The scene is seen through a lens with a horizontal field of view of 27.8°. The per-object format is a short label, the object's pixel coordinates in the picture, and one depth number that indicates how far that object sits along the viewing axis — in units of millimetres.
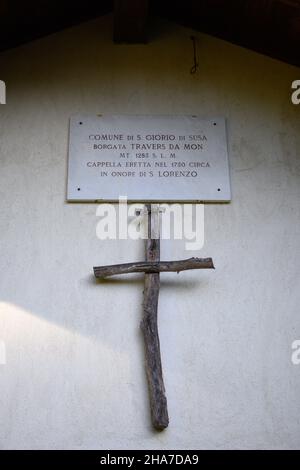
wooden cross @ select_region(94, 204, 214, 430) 3086
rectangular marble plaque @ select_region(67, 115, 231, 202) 3629
